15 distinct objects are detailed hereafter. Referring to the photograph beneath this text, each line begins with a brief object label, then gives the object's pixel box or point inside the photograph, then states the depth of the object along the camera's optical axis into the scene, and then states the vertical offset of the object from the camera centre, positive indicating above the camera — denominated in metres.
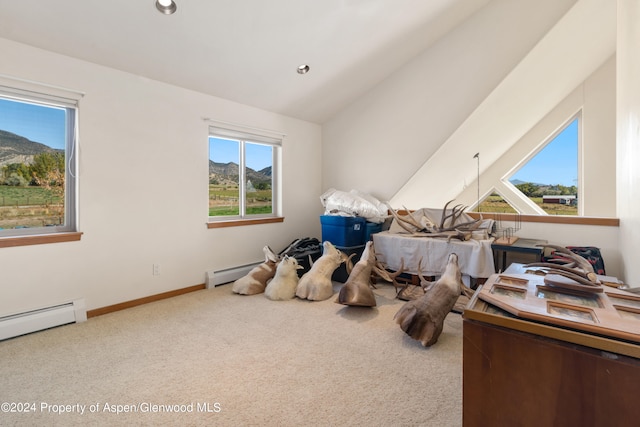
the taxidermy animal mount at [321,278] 3.30 -0.71
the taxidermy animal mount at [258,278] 3.49 -0.76
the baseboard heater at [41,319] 2.40 -0.86
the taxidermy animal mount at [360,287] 2.85 -0.70
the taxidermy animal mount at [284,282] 3.32 -0.76
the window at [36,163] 2.53 +0.43
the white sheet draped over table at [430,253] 3.15 -0.45
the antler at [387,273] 3.43 -0.68
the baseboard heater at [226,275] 3.72 -0.77
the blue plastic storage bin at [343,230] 3.96 -0.22
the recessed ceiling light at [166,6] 2.42 +1.63
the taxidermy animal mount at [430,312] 2.25 -0.73
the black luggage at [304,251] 4.12 -0.52
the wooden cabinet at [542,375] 0.62 -0.36
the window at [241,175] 3.96 +0.52
